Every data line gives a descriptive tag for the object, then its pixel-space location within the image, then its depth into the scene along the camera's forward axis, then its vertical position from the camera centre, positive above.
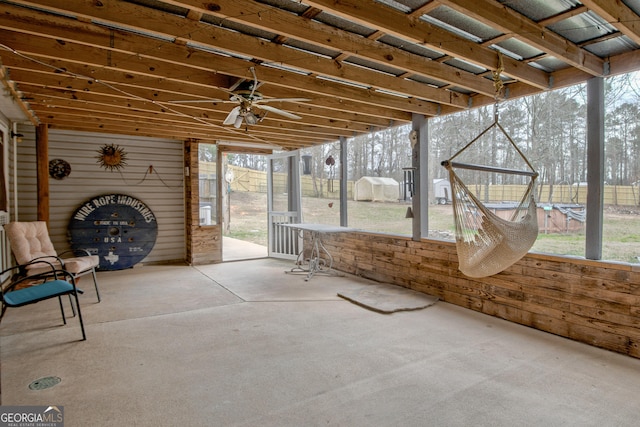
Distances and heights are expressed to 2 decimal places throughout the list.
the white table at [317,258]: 5.23 -0.97
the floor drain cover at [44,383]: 2.20 -1.16
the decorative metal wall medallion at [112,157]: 5.82 +0.78
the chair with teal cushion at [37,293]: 2.66 -0.73
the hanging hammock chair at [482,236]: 2.74 -0.27
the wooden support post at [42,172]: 5.06 +0.45
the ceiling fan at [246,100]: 3.01 +0.92
